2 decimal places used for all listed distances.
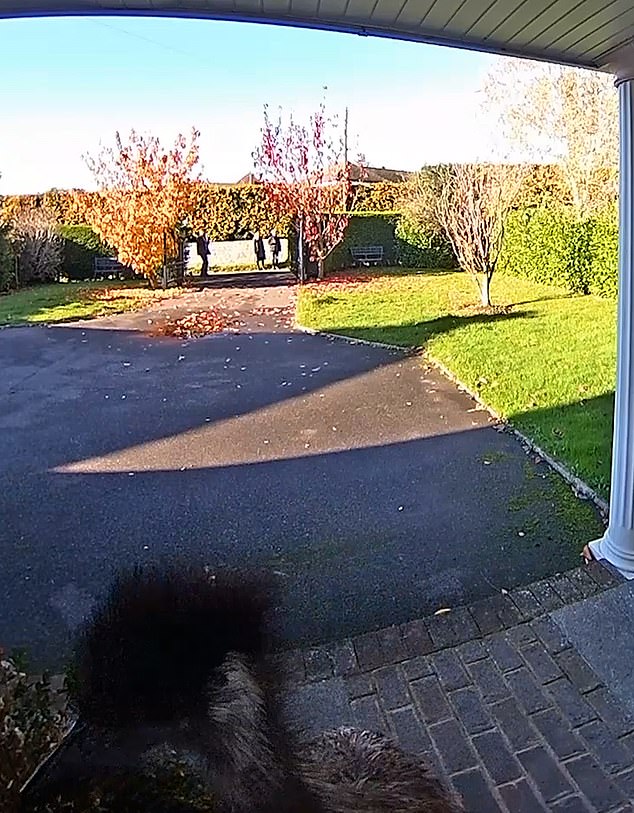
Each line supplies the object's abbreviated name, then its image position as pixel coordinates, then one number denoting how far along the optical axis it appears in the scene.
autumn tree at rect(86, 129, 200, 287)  12.25
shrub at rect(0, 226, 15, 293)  12.32
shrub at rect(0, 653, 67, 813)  1.17
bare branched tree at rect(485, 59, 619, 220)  11.03
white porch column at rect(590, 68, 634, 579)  2.32
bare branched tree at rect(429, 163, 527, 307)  9.05
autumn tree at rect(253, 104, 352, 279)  13.14
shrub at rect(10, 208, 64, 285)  13.12
